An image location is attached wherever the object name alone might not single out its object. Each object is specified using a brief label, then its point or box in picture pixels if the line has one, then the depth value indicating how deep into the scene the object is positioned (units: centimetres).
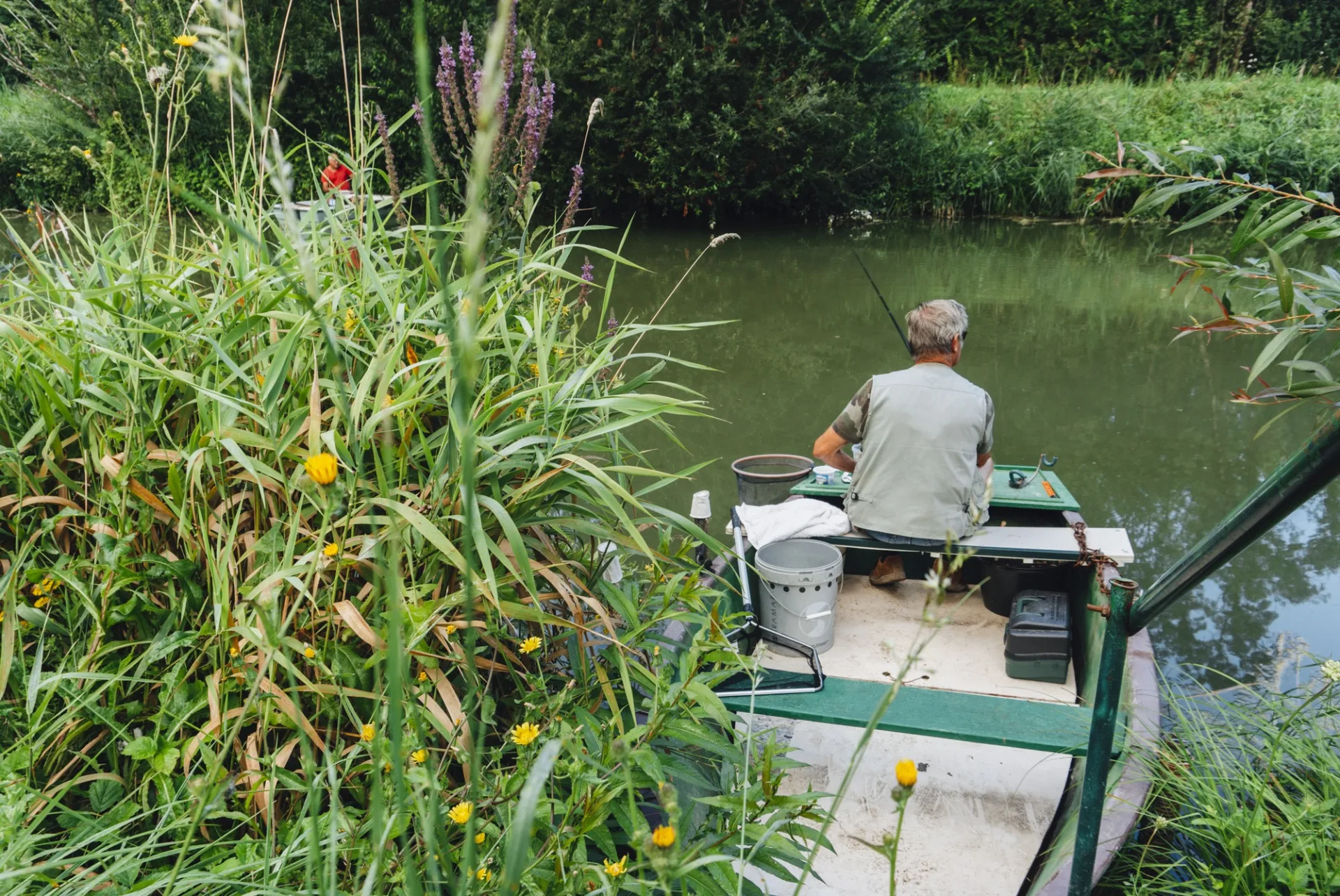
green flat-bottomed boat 189
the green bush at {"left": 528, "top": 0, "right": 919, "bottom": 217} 1240
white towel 346
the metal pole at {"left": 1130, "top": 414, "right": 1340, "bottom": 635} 97
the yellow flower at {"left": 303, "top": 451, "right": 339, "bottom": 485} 71
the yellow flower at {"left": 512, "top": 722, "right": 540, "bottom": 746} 112
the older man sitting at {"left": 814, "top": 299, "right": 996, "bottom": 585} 338
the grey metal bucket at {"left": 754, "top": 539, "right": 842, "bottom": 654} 320
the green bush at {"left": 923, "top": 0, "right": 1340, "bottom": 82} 1858
